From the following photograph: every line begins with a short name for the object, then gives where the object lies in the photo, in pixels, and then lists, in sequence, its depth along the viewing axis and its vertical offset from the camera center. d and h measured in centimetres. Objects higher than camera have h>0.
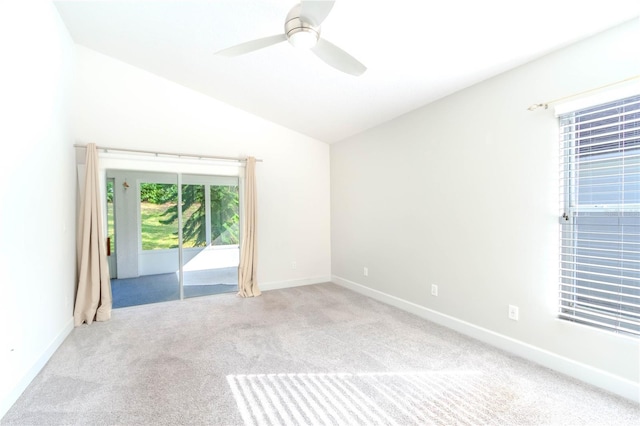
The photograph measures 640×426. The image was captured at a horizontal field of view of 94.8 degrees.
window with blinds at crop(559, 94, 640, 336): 201 -6
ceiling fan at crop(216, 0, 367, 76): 165 +111
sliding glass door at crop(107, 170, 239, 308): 414 -36
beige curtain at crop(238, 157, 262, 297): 451 -49
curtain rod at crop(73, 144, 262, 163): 374 +79
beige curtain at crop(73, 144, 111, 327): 345 -48
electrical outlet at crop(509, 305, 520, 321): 260 -94
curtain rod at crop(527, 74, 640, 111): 195 +83
